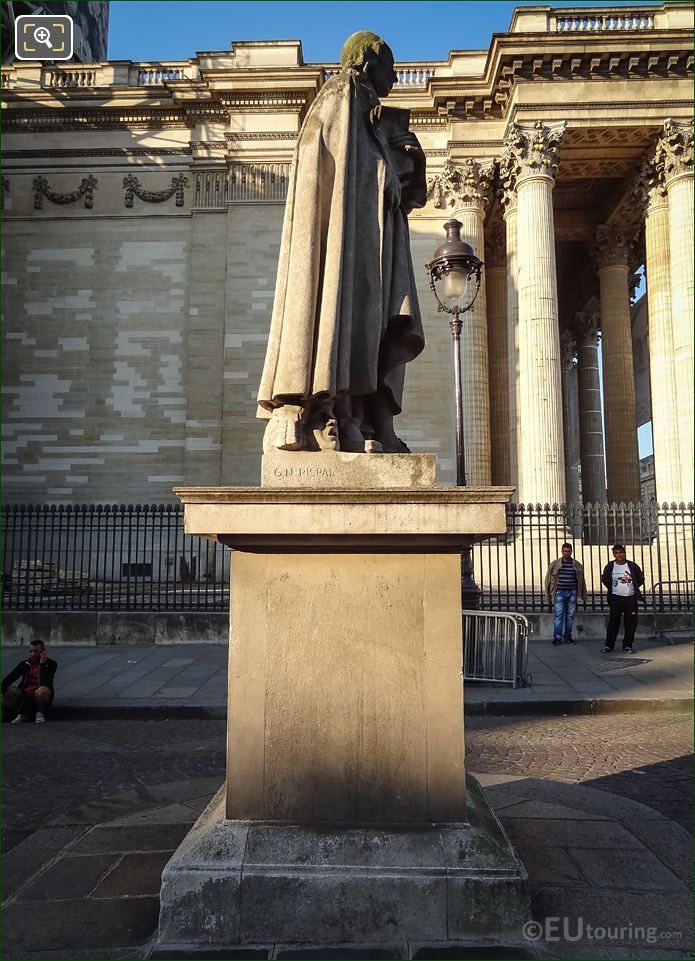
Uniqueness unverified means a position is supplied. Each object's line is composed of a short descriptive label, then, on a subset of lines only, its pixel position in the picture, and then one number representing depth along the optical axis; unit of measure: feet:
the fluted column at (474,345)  59.72
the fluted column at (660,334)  58.65
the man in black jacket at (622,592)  33.88
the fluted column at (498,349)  72.84
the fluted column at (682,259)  57.06
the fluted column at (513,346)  58.34
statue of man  10.92
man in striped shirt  35.35
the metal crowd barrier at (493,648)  27.61
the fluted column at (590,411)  85.15
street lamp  29.63
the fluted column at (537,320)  54.08
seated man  23.99
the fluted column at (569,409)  96.22
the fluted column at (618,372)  72.69
